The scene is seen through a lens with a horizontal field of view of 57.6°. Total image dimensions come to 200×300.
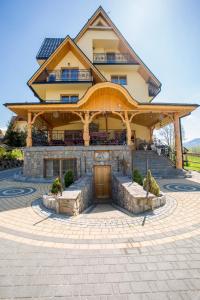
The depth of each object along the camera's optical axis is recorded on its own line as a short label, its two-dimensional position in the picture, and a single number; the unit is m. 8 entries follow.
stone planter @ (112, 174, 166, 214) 6.84
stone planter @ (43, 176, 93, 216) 6.69
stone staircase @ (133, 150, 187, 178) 14.09
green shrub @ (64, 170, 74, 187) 9.86
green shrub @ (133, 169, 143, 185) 9.54
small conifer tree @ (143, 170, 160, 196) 7.54
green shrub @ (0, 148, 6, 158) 21.26
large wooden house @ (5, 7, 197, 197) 13.56
